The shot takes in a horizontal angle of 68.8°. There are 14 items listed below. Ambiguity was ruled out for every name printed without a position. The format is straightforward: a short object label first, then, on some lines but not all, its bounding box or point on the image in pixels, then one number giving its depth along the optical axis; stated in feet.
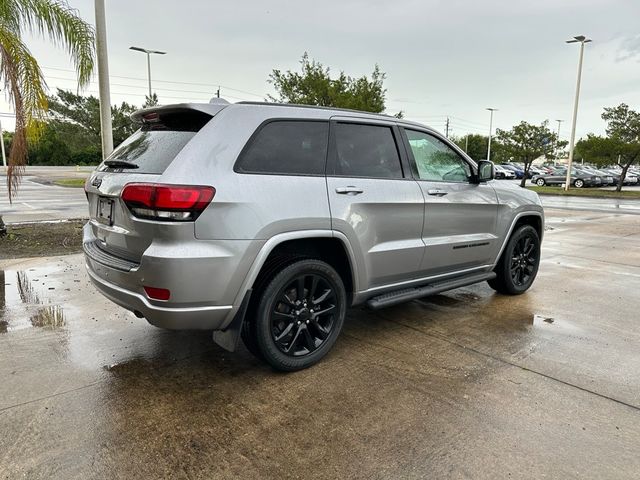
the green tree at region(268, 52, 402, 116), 72.18
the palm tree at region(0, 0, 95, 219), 22.70
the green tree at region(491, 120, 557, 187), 102.27
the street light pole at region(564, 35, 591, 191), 81.87
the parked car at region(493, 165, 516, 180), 134.62
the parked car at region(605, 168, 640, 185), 123.75
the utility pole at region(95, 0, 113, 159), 28.58
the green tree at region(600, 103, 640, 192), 83.99
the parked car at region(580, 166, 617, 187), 111.45
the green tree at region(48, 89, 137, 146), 199.41
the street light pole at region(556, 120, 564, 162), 104.93
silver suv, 9.26
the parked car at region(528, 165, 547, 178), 138.82
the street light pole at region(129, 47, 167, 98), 93.50
